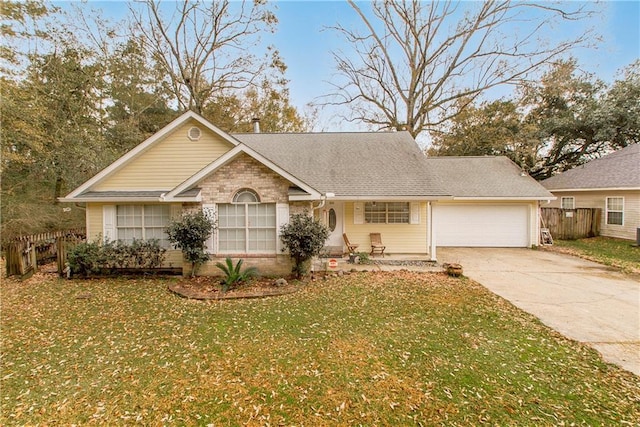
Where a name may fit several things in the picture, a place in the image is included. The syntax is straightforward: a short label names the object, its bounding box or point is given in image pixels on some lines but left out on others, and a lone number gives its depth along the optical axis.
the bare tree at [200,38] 18.91
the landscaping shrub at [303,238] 8.23
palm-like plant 7.90
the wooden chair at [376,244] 11.49
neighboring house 14.73
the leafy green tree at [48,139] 12.08
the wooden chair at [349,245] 11.30
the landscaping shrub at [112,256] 8.72
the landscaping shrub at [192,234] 8.09
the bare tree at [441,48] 19.09
